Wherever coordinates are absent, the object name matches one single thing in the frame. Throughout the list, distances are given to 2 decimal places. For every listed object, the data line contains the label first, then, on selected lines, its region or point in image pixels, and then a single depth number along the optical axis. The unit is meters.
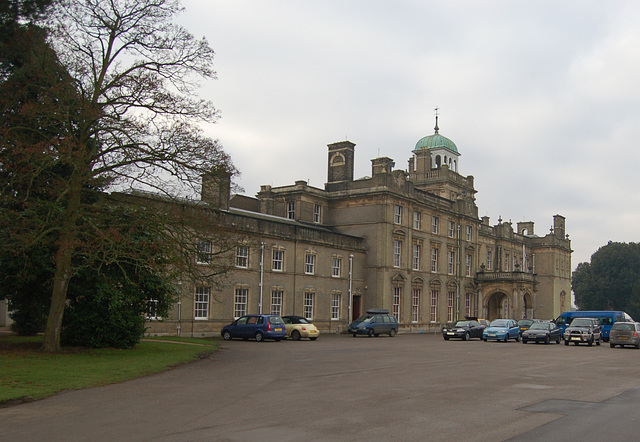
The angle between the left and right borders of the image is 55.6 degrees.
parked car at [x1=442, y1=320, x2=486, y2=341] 42.16
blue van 45.67
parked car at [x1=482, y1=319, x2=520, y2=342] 41.22
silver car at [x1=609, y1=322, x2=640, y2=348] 35.59
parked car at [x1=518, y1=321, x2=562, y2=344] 38.94
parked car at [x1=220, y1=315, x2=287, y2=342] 34.22
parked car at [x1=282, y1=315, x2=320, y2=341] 36.94
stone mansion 41.31
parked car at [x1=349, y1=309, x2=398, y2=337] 43.44
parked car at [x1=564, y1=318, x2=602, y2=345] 37.59
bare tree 21.38
